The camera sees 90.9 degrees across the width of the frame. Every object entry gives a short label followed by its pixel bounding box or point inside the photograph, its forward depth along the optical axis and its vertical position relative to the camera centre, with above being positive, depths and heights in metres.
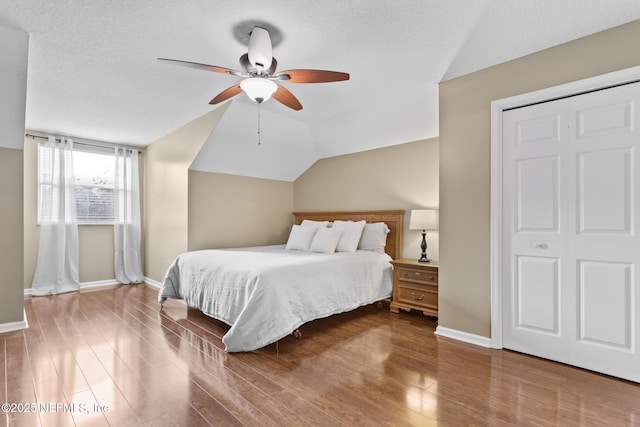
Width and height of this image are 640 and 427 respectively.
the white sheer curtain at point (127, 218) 5.21 -0.05
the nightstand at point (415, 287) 3.36 -0.80
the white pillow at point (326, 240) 4.08 -0.34
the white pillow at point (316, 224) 4.66 -0.13
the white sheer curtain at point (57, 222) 4.54 -0.10
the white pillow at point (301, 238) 4.39 -0.33
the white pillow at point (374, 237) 4.21 -0.30
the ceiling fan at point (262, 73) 2.22 +1.03
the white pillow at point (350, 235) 4.12 -0.27
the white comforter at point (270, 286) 2.52 -0.69
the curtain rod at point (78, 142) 4.52 +1.14
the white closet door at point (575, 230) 2.10 -0.11
